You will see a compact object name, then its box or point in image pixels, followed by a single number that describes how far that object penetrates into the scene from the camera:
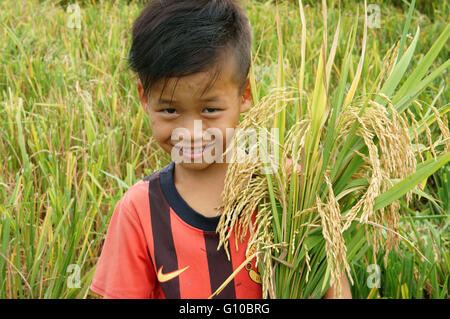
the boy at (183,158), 1.11
